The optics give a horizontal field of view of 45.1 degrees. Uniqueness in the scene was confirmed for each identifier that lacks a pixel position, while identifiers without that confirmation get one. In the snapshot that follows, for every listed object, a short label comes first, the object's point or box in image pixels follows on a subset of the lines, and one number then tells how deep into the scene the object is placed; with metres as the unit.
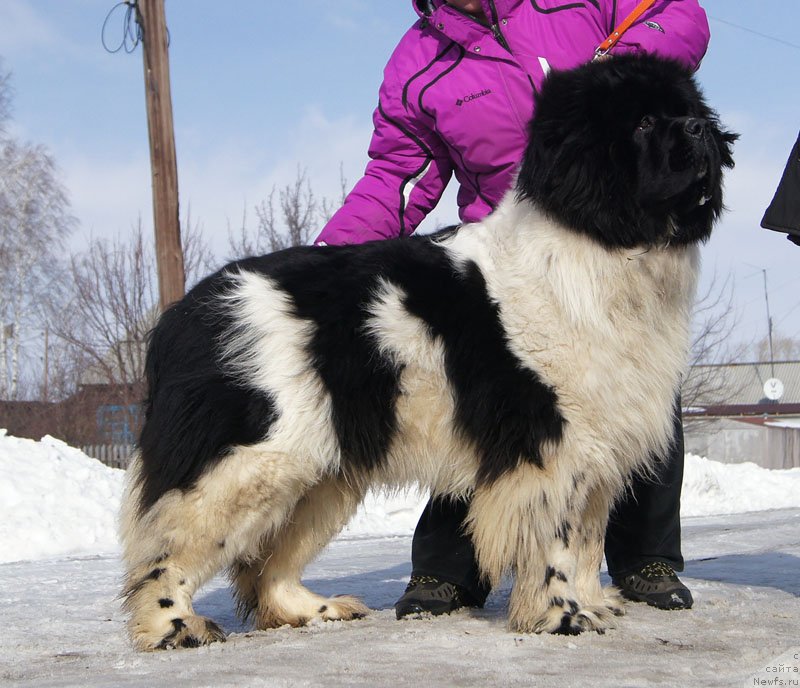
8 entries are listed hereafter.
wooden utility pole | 10.14
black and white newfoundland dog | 3.42
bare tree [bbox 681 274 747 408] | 21.67
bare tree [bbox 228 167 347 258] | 17.91
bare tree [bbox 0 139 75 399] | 29.70
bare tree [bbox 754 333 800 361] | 70.25
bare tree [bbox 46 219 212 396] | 16.34
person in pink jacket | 4.04
